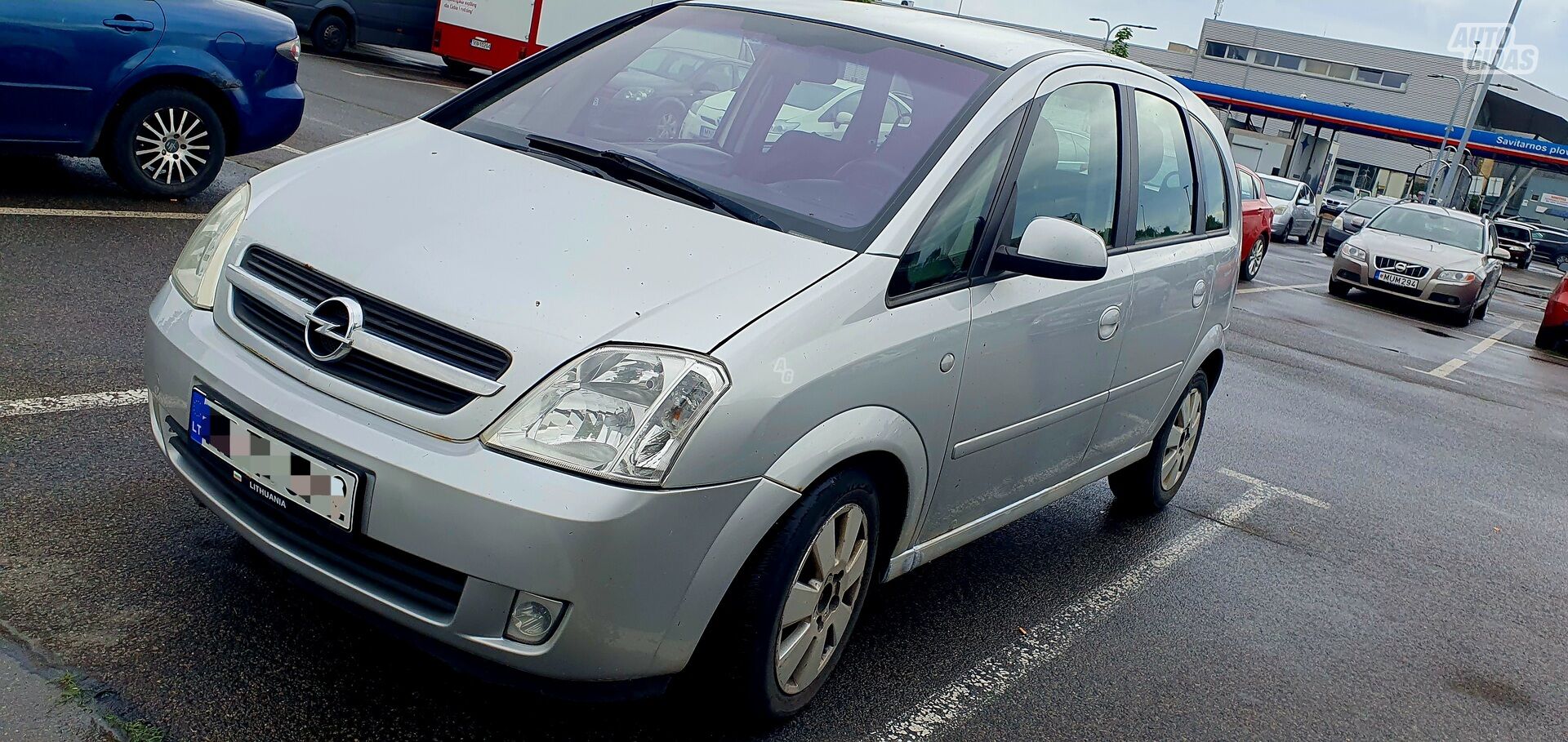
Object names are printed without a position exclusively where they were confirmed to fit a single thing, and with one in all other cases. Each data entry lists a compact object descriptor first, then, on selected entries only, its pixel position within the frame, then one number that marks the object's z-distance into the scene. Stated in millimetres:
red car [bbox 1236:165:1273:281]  15766
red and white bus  20438
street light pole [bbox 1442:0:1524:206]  41631
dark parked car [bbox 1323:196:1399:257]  25016
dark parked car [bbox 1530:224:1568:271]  44625
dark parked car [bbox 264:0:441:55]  19891
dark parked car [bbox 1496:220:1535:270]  39375
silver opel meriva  2529
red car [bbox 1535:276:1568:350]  16109
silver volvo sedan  17109
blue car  6527
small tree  58125
